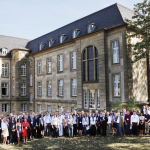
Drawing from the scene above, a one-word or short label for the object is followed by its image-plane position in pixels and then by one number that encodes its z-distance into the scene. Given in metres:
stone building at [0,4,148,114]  21.23
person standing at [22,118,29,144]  13.80
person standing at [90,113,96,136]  15.39
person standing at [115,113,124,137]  14.60
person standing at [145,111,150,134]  14.66
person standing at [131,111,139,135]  14.41
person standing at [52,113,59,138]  15.43
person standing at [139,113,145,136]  14.47
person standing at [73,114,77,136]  15.65
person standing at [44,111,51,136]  15.80
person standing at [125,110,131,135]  14.77
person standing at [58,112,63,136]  15.69
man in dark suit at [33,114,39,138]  15.14
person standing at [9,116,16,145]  13.72
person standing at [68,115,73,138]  15.34
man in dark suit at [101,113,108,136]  15.09
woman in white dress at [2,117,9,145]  13.54
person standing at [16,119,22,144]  13.76
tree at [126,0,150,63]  17.95
